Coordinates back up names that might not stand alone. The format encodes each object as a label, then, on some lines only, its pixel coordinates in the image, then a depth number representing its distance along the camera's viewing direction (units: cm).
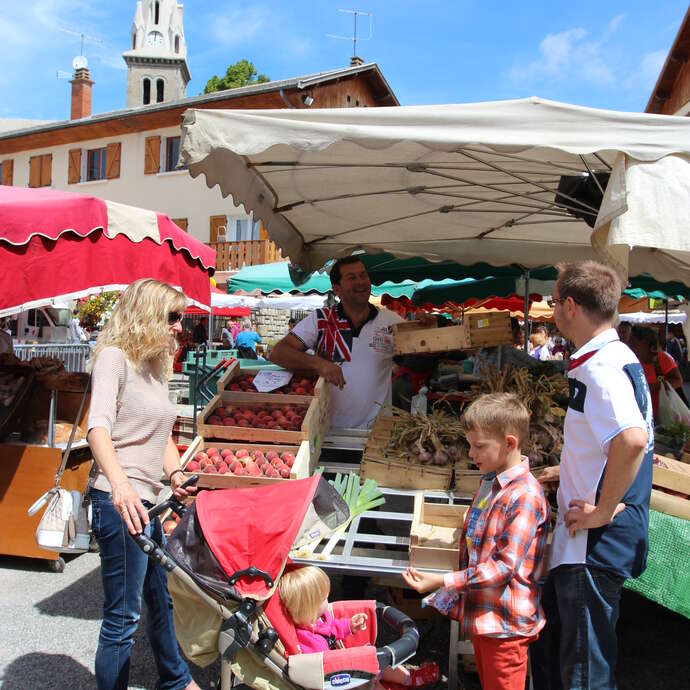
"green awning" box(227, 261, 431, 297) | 858
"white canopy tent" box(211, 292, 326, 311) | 1470
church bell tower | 5044
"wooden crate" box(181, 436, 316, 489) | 303
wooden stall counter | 482
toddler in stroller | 231
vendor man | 402
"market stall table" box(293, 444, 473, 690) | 266
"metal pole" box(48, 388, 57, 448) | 479
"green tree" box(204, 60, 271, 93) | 4034
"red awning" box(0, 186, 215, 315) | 410
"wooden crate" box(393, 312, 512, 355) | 386
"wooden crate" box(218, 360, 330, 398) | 367
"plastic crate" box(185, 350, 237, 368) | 1406
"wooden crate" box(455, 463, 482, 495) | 327
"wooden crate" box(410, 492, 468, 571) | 261
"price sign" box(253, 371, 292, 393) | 378
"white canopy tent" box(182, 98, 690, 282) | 243
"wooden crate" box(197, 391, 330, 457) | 334
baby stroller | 210
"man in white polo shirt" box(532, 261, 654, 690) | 211
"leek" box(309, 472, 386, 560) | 301
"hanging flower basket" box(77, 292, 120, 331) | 1839
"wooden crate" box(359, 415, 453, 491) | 333
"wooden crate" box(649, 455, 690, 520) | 276
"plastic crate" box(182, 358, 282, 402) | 1043
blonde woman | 254
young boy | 221
